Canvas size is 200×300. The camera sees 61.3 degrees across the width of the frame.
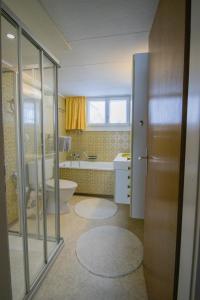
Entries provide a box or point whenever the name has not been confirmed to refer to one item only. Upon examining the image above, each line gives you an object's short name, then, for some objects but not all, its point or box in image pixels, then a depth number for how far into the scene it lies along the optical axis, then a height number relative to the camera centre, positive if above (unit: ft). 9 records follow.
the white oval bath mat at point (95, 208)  8.51 -3.86
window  12.81 +2.11
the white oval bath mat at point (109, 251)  5.12 -3.91
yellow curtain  12.94 +1.92
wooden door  2.13 -0.04
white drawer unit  8.46 -2.12
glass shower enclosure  4.25 -0.41
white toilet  5.85 -2.40
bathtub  11.55 -1.97
